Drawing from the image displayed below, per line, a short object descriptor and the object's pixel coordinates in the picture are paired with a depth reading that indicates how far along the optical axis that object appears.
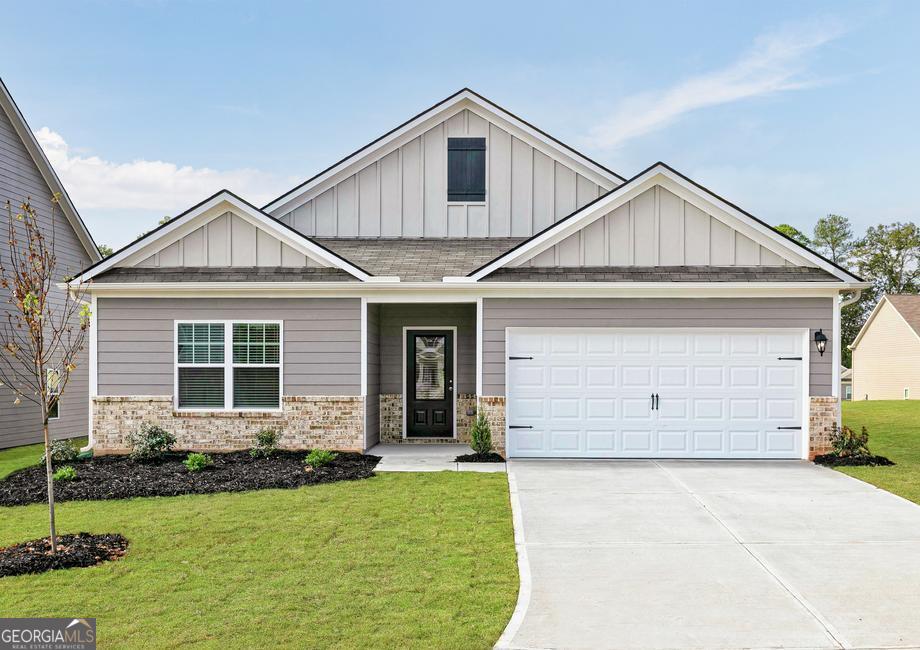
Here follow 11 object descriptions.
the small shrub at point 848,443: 11.89
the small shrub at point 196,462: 10.82
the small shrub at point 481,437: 12.02
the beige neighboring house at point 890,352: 34.78
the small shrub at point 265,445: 12.02
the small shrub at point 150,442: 11.92
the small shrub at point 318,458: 11.11
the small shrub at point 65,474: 10.09
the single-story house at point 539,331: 12.18
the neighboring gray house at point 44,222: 15.55
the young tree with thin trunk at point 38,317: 6.30
